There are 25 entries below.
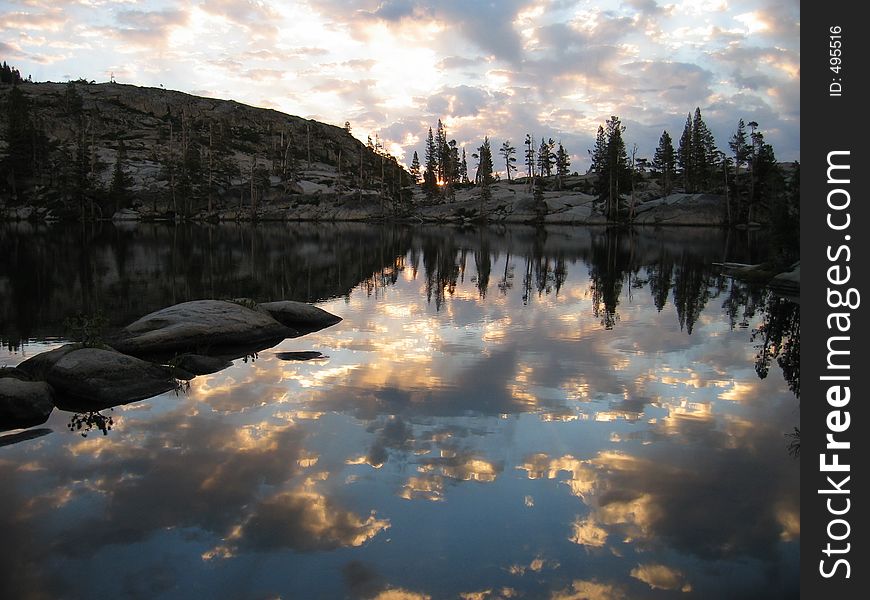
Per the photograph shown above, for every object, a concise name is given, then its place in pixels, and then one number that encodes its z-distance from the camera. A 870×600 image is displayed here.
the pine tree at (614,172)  111.31
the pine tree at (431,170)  138.75
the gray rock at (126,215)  106.88
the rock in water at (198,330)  16.09
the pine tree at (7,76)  170.65
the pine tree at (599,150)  144.62
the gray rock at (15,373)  12.70
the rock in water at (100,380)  12.62
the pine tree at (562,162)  152.04
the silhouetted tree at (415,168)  179.75
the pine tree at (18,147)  102.88
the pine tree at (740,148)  111.25
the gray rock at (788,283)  29.05
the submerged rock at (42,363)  13.10
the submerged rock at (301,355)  16.62
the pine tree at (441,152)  160.25
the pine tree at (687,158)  127.57
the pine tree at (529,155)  154.25
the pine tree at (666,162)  129.38
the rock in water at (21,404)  11.36
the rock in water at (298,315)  20.98
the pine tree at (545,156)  157.25
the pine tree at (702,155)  125.69
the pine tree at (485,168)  128.11
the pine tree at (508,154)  172.12
